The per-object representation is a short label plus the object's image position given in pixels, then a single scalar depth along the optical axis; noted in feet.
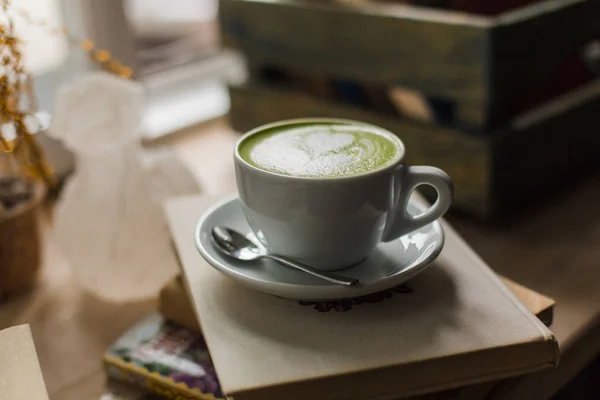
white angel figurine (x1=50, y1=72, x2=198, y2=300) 2.29
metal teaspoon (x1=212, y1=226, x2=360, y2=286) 1.69
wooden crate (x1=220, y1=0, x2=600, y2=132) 2.45
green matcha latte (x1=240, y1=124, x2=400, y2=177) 1.67
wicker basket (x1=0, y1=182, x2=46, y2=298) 2.22
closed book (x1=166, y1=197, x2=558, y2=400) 1.49
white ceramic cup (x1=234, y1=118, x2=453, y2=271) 1.60
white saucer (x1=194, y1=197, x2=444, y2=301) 1.62
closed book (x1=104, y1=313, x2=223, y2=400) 1.78
